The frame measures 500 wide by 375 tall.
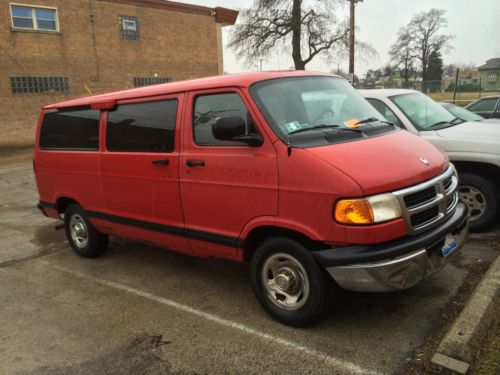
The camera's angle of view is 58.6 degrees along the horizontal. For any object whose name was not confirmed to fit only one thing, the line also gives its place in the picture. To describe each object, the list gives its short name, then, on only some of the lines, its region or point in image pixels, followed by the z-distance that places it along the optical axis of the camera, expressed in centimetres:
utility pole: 2081
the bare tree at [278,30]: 2566
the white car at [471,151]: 525
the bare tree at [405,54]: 6219
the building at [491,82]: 2759
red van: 320
